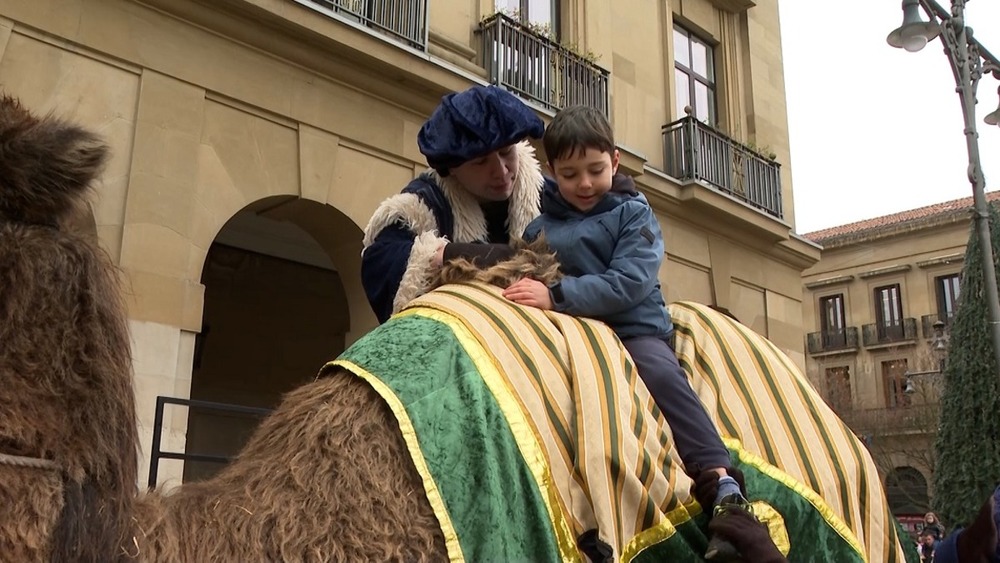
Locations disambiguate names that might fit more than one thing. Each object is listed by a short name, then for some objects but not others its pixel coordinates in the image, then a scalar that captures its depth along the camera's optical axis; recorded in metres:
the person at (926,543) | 12.20
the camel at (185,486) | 1.54
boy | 2.78
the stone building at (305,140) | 7.37
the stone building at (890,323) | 38.16
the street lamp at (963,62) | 10.09
